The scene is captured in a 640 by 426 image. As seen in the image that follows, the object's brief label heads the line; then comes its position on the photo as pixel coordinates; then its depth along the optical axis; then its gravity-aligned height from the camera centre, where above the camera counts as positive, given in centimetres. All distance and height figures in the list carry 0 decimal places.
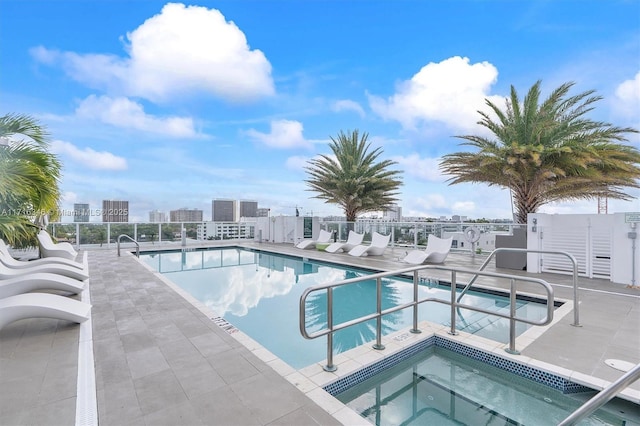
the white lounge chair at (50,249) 793 -95
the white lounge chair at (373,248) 1159 -126
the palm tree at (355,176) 1645 +200
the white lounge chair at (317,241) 1411 -123
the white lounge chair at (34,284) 427 -102
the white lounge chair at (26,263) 569 -96
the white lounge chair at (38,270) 497 -99
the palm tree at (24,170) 534 +76
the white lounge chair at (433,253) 950 -117
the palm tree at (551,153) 916 +184
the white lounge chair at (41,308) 348 -113
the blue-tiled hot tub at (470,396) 286 -179
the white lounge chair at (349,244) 1273 -121
